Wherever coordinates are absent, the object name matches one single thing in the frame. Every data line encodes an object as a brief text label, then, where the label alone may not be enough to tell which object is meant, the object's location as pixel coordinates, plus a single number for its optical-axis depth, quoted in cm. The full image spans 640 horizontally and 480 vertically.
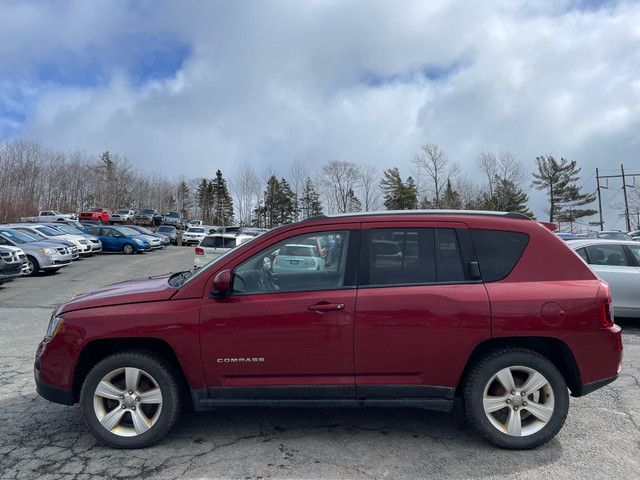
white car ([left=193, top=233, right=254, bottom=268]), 1418
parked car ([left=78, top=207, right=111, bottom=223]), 4542
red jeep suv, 327
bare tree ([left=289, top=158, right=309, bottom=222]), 7161
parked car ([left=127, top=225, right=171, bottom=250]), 2716
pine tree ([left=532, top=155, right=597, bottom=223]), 6059
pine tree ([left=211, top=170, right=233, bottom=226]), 8838
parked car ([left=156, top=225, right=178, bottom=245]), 3759
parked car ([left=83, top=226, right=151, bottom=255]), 2561
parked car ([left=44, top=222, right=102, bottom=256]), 2244
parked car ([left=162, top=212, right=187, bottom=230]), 5016
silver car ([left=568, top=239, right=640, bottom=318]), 730
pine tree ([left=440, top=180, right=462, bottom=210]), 4816
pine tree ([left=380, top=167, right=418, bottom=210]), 5406
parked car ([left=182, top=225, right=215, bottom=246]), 3672
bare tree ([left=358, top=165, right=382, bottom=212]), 5414
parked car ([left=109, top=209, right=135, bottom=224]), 4820
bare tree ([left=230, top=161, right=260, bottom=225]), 7364
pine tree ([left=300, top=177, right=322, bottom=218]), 7362
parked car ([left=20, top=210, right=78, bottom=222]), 4119
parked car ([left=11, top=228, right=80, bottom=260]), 1614
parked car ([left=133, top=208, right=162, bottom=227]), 4941
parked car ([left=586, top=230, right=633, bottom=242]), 2149
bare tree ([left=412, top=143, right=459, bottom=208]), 4583
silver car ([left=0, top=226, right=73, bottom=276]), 1488
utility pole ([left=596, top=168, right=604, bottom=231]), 5361
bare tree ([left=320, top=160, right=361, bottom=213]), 5547
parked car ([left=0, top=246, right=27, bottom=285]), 1184
